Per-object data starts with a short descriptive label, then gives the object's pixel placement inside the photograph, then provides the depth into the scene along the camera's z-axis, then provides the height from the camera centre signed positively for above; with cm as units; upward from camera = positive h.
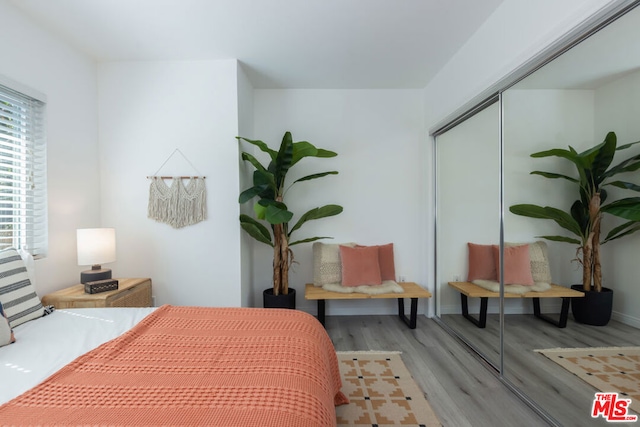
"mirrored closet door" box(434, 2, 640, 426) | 124 +12
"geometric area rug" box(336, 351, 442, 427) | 174 -124
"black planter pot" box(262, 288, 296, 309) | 298 -92
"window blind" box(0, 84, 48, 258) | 206 +29
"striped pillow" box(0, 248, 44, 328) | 166 -47
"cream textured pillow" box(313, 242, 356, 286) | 329 -61
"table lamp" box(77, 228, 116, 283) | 231 -31
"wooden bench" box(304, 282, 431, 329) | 302 -88
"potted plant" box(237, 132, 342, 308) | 271 +2
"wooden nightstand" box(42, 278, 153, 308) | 212 -64
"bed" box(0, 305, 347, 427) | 91 -62
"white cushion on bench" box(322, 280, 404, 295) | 306 -83
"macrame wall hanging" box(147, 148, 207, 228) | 284 +11
